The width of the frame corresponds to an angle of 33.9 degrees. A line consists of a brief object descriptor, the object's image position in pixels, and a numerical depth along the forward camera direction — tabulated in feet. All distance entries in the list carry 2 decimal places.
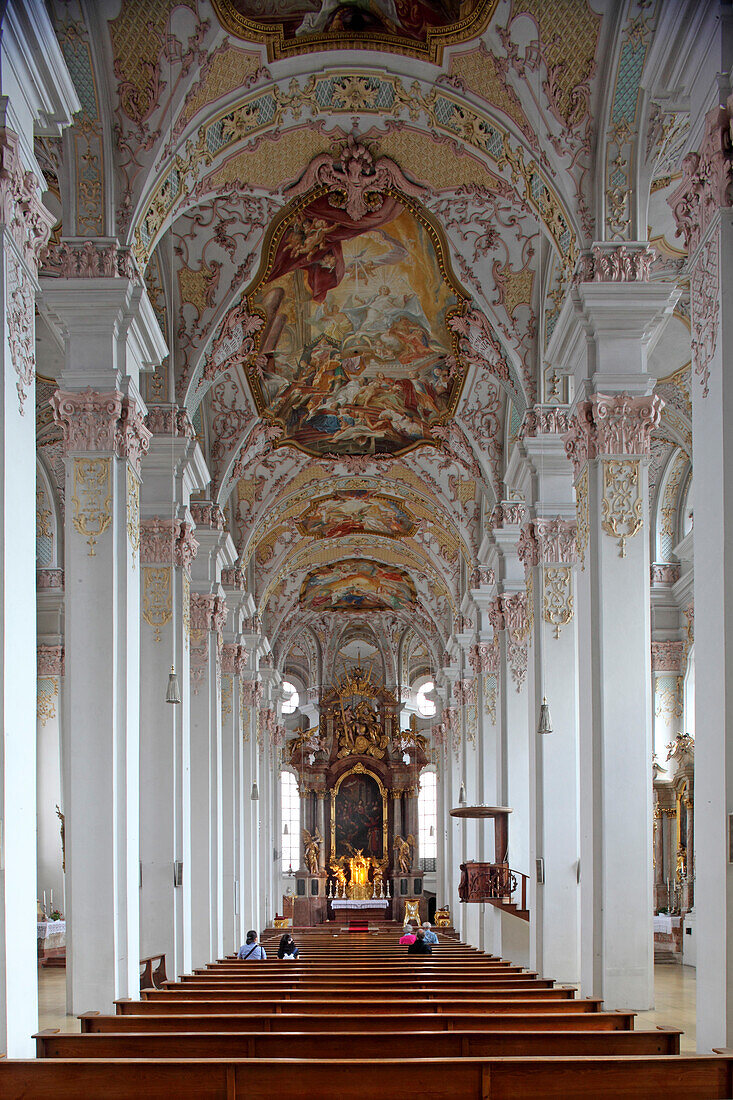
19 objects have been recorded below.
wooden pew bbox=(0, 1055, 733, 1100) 24.57
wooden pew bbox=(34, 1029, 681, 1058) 27.63
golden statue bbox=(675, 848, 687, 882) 76.07
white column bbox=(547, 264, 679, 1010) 39.91
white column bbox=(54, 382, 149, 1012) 39.27
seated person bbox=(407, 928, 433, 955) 65.41
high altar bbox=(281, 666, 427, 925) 154.40
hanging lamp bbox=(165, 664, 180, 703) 46.16
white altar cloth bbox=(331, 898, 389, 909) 151.23
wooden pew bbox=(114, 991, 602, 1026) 35.40
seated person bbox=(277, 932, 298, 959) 65.41
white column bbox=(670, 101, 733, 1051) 26.30
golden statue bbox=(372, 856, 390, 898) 159.00
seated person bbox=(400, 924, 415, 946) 75.48
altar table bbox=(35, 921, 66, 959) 76.79
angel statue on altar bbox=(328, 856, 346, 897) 159.63
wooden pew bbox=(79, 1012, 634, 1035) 31.76
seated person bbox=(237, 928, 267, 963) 63.10
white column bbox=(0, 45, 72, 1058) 25.27
